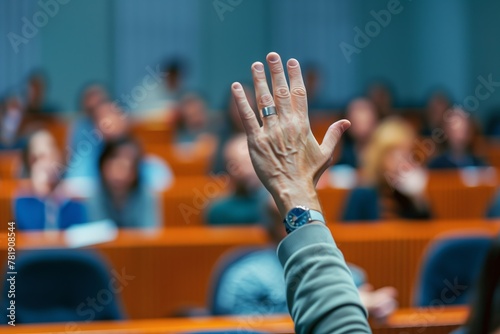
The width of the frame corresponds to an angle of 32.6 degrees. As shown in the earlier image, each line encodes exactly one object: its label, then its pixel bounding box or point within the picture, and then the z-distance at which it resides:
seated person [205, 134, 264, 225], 4.81
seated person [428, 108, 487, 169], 7.33
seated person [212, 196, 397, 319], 3.23
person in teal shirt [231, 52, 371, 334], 1.11
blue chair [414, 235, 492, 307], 3.48
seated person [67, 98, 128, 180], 6.64
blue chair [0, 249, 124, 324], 3.22
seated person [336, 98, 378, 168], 7.67
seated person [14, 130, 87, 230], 4.75
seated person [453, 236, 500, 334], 1.21
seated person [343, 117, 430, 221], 5.07
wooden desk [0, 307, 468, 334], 2.07
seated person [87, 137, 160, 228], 4.98
